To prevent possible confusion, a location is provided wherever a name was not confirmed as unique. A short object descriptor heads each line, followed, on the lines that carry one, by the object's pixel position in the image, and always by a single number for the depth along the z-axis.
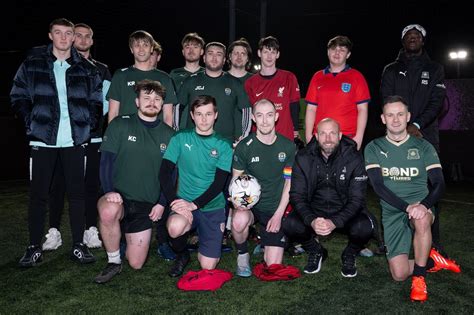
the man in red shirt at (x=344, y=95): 4.48
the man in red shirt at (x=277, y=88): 4.88
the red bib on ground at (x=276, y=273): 3.75
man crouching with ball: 3.95
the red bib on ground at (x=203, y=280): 3.55
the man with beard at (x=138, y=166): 3.98
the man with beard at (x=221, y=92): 4.92
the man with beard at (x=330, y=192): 3.81
